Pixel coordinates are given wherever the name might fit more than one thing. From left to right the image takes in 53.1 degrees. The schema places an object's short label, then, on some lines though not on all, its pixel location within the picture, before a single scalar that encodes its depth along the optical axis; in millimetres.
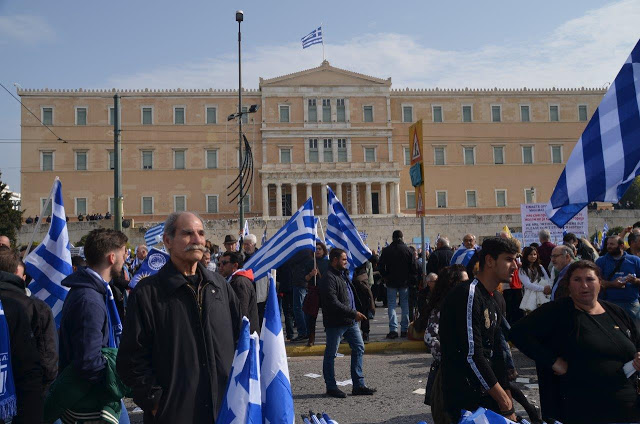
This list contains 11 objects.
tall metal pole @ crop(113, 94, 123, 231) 13656
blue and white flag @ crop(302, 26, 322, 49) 43906
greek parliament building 47469
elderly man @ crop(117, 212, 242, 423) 2912
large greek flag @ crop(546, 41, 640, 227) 3176
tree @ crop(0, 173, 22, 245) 25917
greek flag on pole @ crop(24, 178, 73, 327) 5438
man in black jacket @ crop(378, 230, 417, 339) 10180
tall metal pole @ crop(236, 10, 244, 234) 19078
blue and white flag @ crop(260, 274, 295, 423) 2889
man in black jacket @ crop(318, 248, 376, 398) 6449
